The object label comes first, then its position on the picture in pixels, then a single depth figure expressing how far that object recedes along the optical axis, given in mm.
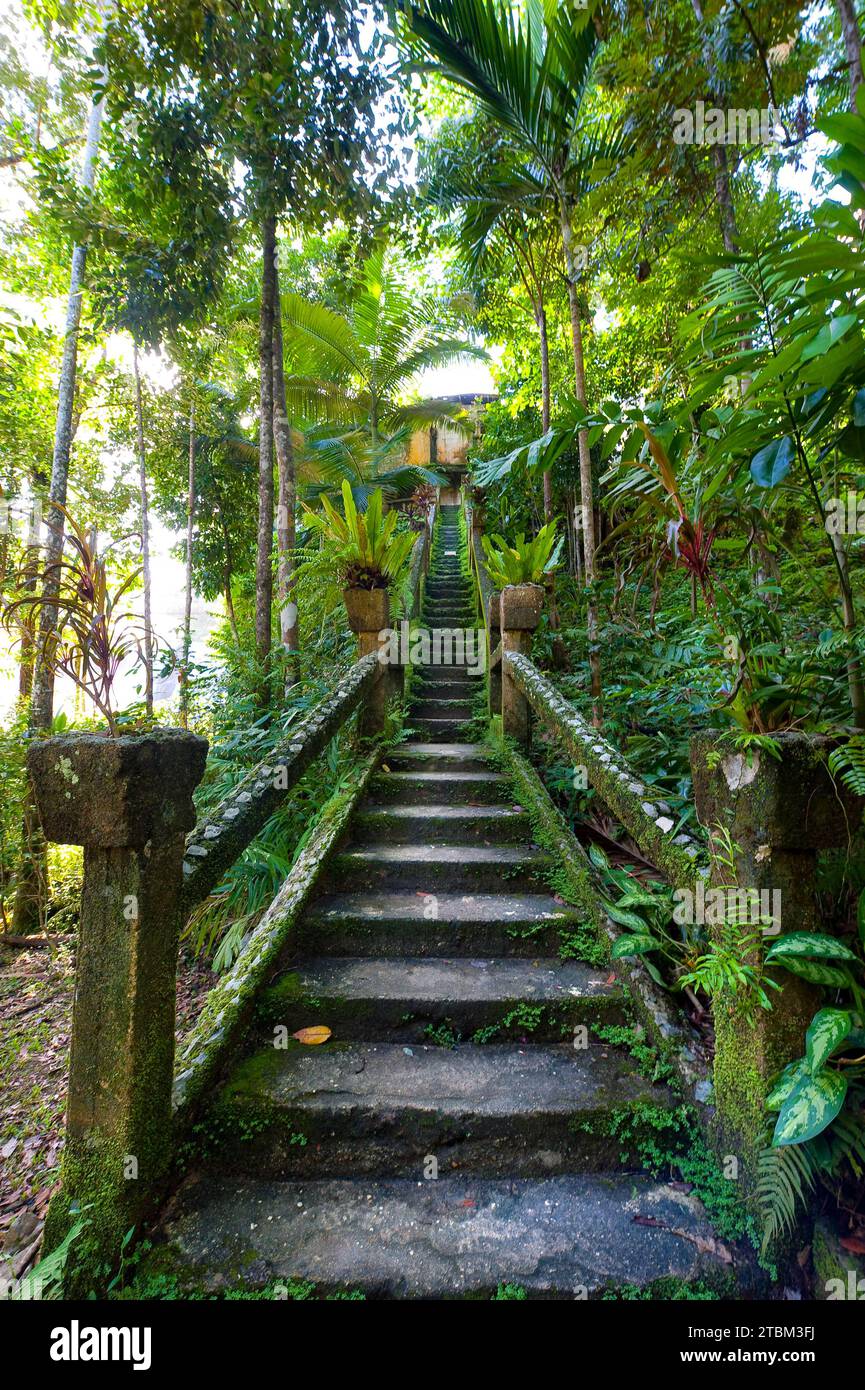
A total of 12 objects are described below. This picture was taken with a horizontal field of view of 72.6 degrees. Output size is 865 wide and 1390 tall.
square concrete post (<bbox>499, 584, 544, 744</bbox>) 4379
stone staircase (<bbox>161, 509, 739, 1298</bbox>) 1471
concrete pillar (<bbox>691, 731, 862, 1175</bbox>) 1403
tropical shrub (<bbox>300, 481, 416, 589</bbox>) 4258
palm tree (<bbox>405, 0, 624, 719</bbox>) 4188
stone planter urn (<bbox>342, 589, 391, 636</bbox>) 4270
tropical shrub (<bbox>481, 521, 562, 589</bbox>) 4770
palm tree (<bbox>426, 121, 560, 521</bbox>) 4867
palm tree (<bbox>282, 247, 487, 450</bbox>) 10023
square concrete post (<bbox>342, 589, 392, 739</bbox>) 4281
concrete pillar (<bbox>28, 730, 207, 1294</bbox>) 1456
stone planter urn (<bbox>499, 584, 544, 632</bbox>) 4434
